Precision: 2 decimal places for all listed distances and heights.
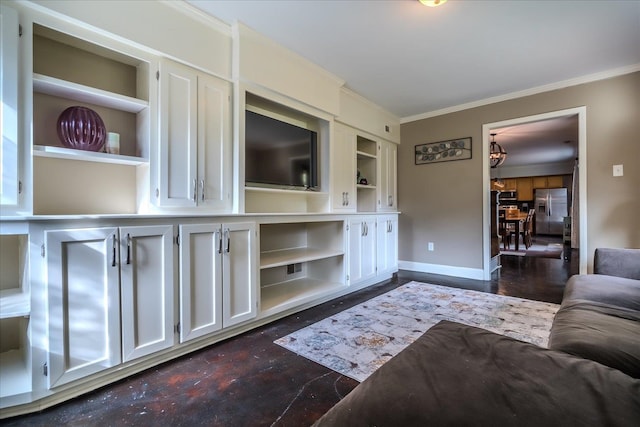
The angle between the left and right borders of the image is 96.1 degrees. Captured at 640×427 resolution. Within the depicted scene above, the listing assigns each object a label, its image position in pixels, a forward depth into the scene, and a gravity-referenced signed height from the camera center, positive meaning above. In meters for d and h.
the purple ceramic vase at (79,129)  1.69 +0.50
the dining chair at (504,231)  6.48 -0.47
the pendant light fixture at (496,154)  5.21 +1.04
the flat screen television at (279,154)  2.65 +0.59
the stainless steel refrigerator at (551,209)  9.46 +0.06
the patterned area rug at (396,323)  1.92 -0.95
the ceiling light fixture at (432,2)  2.00 +1.47
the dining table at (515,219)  6.67 -0.18
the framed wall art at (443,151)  4.14 +0.91
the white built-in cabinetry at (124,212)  1.42 +0.01
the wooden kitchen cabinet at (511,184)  10.23 +0.98
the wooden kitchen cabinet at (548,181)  9.38 +0.99
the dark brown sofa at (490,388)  0.66 -0.47
